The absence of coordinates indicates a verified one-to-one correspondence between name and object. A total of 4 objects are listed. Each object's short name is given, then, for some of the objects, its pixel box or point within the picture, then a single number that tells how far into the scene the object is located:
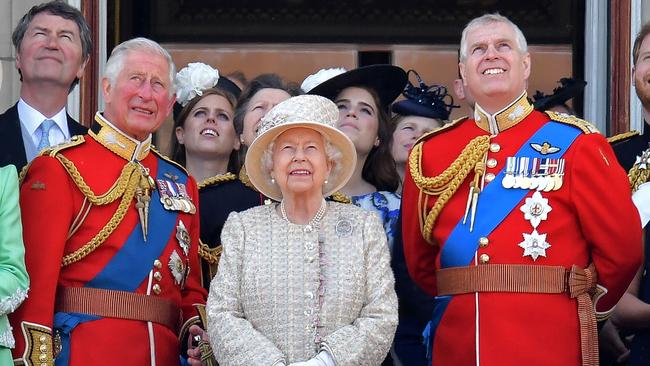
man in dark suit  12.98
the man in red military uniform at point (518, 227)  11.05
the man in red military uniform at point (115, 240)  11.02
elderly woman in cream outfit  10.50
